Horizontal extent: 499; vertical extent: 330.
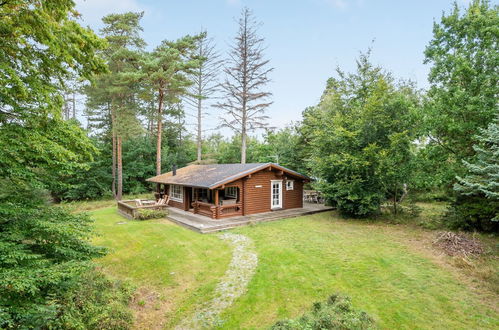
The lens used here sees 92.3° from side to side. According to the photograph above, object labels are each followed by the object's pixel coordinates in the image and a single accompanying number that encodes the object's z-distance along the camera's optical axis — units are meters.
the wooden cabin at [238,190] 11.75
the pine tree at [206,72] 20.38
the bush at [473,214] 8.09
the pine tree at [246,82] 18.05
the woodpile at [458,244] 6.77
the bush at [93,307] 3.65
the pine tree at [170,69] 15.84
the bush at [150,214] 12.16
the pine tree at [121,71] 16.32
